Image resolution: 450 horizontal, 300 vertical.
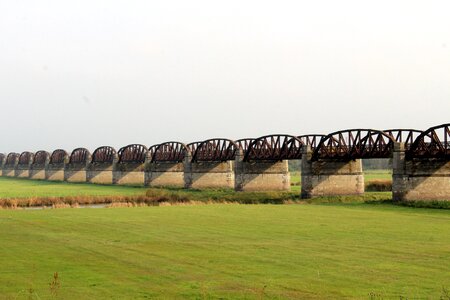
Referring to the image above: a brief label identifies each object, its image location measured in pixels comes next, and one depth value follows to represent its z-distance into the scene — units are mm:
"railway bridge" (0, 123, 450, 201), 63281
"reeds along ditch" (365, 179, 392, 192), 95062
